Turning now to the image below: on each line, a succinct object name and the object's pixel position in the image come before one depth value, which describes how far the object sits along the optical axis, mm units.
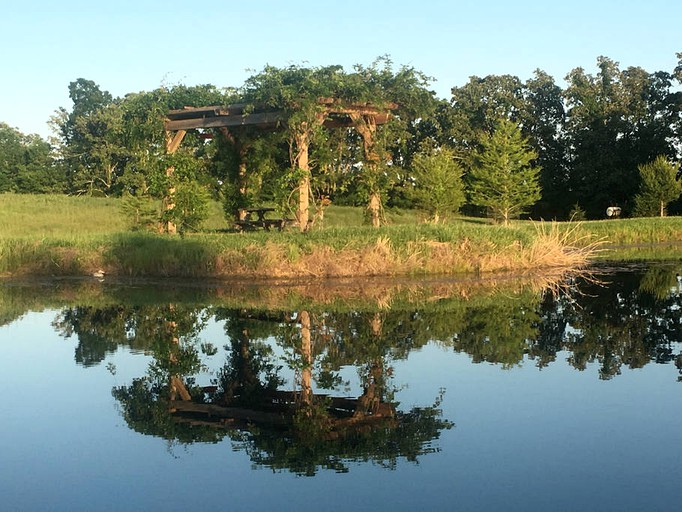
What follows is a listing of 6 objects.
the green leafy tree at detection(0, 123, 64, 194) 61000
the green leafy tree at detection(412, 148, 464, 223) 35438
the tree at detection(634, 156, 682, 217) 46656
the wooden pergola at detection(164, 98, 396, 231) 19547
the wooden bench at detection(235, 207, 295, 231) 21775
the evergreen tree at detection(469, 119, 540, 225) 42812
